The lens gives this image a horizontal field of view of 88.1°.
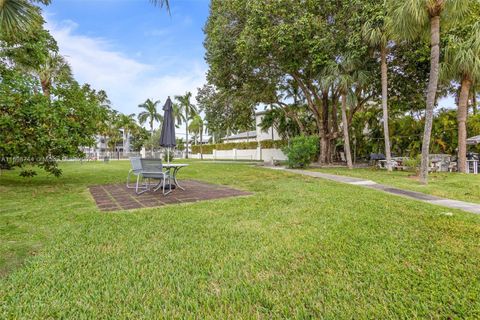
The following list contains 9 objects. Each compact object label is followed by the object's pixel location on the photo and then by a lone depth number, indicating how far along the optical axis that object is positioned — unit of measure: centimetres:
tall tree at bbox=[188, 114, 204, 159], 4281
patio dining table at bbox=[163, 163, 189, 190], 629
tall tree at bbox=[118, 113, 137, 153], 4475
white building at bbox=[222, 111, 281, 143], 2689
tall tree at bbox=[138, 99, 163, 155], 4509
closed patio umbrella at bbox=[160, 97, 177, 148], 714
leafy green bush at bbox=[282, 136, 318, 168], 1426
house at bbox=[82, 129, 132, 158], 5078
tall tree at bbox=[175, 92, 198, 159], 4091
